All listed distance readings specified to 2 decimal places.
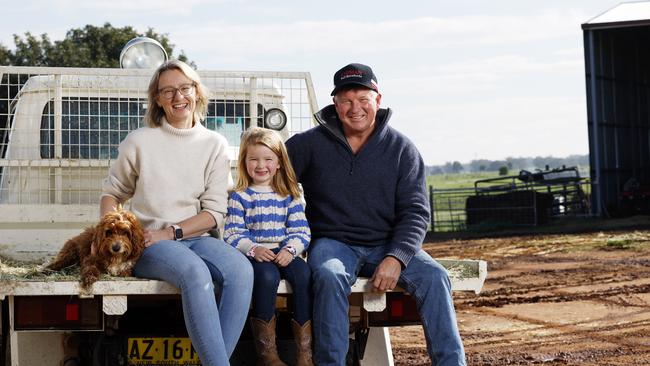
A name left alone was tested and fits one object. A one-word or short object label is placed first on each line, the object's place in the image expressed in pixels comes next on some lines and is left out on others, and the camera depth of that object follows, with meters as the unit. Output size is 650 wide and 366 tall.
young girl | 5.21
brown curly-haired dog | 5.09
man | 5.45
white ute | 5.18
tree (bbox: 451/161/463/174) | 156.38
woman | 5.07
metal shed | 30.88
